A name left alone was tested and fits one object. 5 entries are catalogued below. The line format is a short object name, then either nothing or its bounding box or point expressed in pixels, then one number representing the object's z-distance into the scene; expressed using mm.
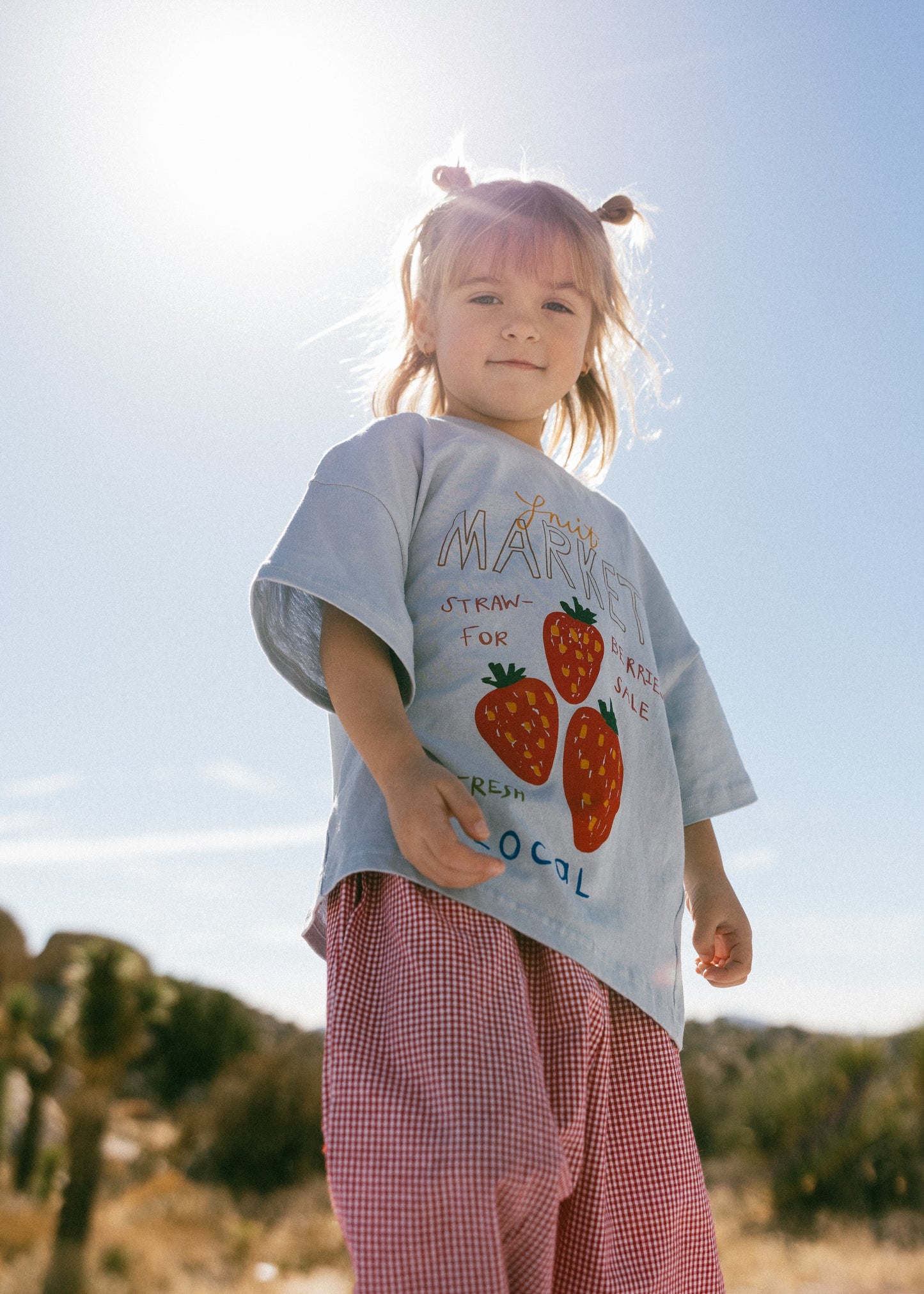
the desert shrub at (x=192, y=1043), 18094
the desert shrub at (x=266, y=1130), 15773
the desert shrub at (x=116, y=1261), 15102
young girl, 1060
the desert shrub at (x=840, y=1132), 10930
